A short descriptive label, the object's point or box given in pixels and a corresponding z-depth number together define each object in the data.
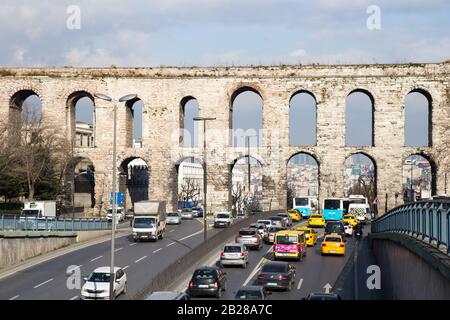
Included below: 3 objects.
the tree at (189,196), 147.35
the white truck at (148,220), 53.22
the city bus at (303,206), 83.06
